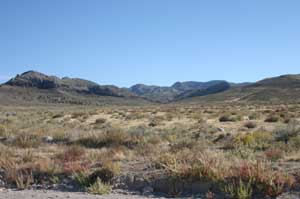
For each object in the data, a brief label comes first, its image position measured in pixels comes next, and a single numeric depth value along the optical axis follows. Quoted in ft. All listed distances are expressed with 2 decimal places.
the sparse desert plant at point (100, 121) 129.61
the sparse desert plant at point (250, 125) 96.93
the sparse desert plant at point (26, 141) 64.18
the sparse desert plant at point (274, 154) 46.73
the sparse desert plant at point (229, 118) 121.09
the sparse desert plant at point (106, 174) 41.22
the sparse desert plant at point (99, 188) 37.22
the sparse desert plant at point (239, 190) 33.53
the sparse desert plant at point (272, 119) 114.52
